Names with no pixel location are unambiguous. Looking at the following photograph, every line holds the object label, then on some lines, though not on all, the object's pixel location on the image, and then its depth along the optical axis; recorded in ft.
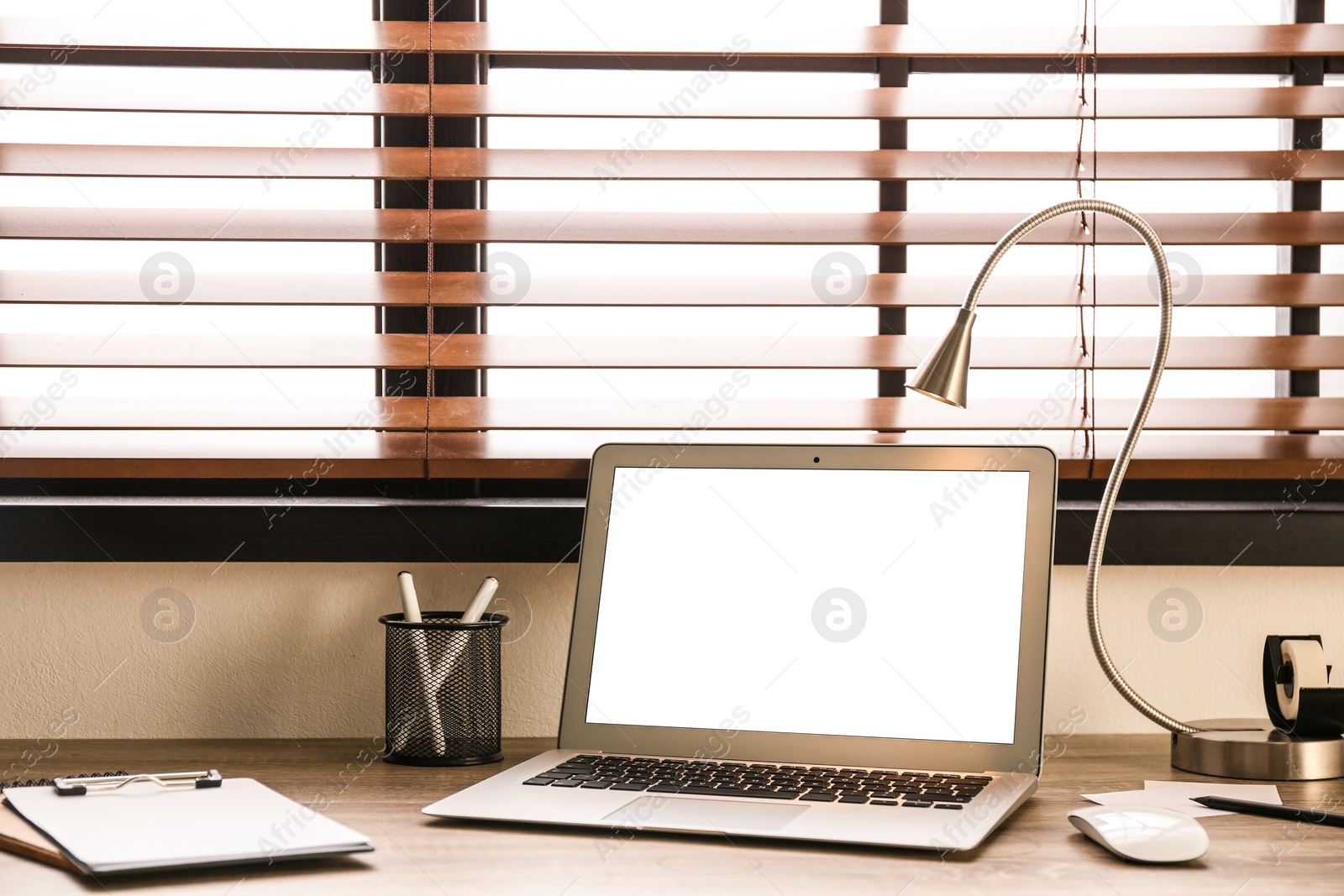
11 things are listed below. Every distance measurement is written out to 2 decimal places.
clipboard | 2.49
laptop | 3.28
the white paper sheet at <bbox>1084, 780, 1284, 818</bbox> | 3.02
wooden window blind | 4.13
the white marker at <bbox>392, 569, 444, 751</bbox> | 3.57
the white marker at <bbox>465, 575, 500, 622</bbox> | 3.77
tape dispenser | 3.43
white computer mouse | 2.53
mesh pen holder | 3.57
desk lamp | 3.28
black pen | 2.88
